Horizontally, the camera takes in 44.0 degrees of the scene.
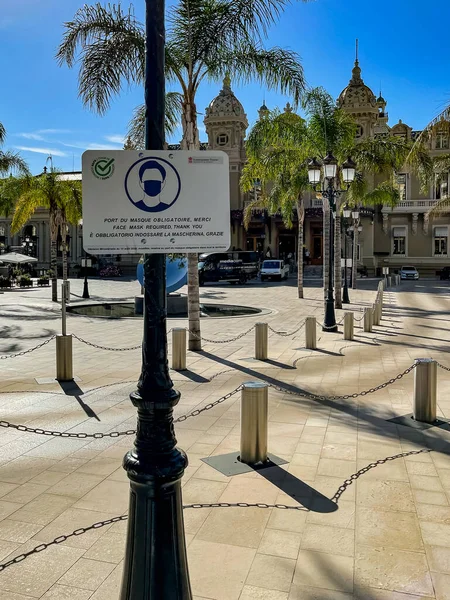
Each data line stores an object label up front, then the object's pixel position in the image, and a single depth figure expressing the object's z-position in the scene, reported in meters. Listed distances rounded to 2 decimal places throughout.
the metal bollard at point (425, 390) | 7.07
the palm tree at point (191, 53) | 11.98
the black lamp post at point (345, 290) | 24.65
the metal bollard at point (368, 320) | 15.73
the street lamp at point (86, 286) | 27.51
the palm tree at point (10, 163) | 27.34
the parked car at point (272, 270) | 43.47
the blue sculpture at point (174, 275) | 20.77
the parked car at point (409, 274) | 46.47
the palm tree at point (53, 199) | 25.39
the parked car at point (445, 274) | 46.16
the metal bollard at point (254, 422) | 5.53
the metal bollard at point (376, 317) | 17.50
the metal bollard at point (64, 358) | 9.47
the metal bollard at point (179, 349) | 10.38
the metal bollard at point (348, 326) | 14.35
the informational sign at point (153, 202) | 2.90
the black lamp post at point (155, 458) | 2.76
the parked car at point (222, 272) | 41.41
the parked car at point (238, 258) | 41.47
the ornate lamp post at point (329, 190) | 15.23
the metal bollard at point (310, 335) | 12.94
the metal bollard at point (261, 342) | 11.67
